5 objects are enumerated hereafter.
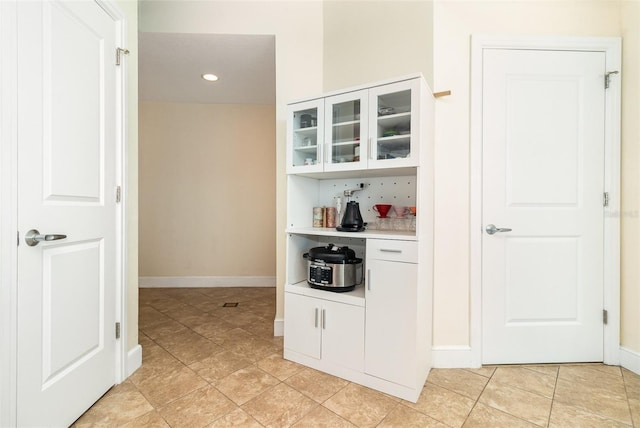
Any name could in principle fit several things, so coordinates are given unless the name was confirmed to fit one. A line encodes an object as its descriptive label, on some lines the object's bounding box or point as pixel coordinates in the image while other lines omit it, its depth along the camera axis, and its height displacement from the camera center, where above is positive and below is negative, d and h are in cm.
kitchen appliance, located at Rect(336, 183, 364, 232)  197 -5
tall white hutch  163 -15
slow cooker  188 -37
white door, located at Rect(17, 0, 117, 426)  120 +2
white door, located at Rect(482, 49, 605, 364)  198 +13
